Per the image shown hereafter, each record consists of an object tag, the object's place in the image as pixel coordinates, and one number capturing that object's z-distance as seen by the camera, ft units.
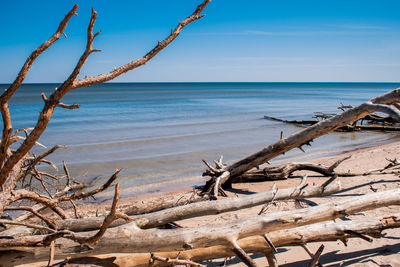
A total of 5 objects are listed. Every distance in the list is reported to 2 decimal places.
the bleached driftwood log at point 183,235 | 8.30
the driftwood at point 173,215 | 9.20
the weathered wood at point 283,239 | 8.81
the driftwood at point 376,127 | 50.82
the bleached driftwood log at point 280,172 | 22.71
